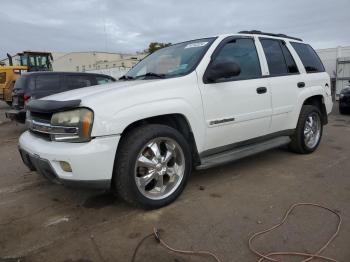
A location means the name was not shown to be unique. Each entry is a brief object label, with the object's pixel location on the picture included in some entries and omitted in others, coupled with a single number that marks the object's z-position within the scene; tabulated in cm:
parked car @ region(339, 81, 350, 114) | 1071
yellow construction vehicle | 1531
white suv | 304
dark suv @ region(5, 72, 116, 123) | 838
